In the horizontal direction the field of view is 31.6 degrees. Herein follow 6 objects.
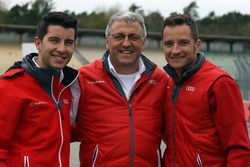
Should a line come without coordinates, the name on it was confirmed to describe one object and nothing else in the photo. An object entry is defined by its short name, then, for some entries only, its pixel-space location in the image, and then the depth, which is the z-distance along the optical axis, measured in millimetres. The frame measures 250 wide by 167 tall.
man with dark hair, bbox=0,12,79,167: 3055
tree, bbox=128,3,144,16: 86856
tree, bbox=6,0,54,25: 55188
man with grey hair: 3594
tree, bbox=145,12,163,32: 65556
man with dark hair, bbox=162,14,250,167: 3256
